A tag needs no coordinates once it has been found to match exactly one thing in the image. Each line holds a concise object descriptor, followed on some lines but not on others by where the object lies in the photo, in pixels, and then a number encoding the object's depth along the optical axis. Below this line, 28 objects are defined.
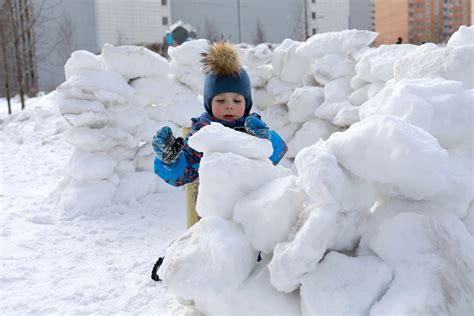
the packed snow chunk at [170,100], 4.47
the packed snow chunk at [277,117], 4.94
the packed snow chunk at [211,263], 1.33
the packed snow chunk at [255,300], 1.29
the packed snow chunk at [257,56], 4.91
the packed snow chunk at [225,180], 1.52
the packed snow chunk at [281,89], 4.81
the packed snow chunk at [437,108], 1.53
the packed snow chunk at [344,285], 1.17
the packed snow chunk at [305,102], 4.55
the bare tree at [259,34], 23.55
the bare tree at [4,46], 9.76
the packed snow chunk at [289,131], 4.87
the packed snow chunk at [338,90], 4.34
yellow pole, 2.61
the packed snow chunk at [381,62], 3.58
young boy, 2.18
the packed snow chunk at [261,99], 5.11
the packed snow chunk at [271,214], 1.35
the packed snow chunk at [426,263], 1.12
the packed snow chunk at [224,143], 1.59
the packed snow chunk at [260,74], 4.97
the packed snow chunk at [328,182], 1.26
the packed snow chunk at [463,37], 2.38
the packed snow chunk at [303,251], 1.21
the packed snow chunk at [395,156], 1.26
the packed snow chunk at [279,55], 4.84
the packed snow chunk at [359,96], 4.03
